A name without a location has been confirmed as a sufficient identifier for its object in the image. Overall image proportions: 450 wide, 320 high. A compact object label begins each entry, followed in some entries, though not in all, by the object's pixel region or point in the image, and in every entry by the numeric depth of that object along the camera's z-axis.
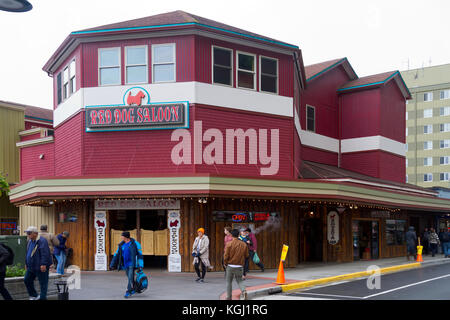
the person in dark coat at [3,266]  11.27
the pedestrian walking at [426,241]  31.30
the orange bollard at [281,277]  15.45
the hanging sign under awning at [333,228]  25.42
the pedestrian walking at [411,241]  25.78
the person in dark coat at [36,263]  11.84
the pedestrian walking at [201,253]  16.64
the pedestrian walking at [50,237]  14.79
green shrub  12.93
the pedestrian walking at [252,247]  17.83
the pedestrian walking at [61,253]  17.22
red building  19.38
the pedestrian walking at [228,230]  13.05
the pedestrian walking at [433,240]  30.02
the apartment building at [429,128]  77.94
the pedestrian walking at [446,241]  29.16
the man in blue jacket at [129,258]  13.27
